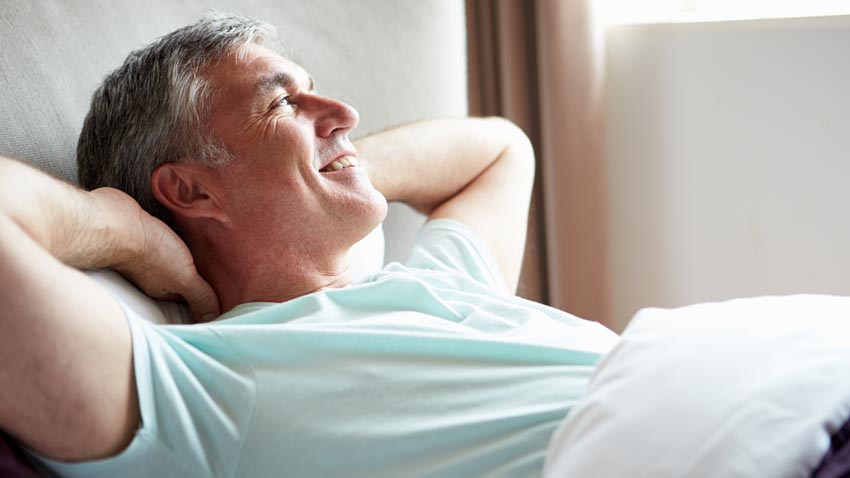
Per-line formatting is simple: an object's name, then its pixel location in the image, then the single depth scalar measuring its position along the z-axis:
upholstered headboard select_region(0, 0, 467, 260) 1.33
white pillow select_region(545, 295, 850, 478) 0.92
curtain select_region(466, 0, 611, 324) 2.51
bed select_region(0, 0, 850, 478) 0.93
